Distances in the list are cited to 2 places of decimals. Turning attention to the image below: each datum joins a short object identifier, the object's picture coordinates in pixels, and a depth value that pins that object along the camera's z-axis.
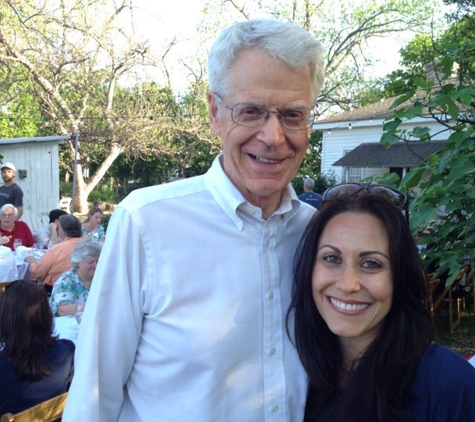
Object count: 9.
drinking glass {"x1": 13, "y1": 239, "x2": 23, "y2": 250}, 7.43
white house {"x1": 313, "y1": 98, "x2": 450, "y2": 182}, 18.66
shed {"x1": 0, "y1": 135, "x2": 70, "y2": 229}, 13.20
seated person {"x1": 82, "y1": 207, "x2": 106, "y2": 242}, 8.07
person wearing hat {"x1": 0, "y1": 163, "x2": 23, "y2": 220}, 8.62
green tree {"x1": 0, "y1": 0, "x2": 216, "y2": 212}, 16.17
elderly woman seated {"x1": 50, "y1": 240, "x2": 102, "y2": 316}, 4.63
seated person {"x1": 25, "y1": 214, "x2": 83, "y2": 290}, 5.95
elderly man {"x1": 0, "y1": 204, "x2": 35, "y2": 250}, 7.26
